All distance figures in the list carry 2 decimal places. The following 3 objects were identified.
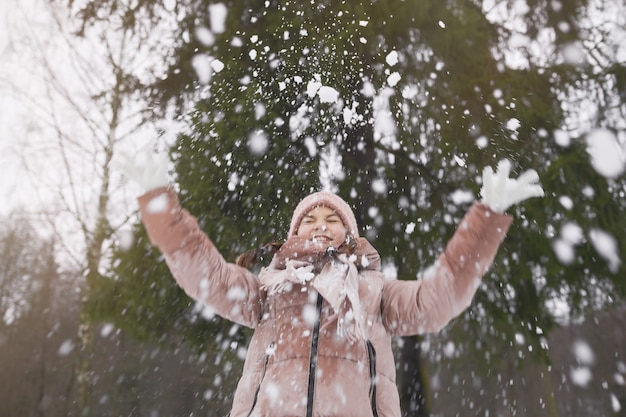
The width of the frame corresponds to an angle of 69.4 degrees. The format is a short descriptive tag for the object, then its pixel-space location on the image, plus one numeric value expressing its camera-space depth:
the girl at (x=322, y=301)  1.78
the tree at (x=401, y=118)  3.96
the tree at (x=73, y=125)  6.70
